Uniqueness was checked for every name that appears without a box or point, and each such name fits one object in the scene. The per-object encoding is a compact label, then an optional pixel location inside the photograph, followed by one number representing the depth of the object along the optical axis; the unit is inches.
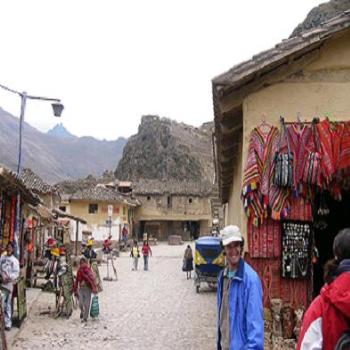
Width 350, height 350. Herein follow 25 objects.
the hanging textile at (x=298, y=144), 277.6
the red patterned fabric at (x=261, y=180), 279.3
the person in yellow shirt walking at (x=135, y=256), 1153.5
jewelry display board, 282.7
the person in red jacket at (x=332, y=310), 108.4
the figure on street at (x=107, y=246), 1272.1
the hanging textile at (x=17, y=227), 508.4
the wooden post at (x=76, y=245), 1233.9
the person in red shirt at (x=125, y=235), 2050.9
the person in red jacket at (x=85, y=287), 517.7
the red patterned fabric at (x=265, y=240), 283.0
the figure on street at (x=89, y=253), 785.6
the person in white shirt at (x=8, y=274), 420.5
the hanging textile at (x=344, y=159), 279.3
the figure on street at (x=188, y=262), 951.3
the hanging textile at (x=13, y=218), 502.9
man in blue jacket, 164.4
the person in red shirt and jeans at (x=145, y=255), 1149.3
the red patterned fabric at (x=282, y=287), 283.7
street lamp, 613.6
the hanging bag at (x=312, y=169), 274.8
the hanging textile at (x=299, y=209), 280.7
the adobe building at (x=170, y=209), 2613.2
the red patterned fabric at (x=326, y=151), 277.4
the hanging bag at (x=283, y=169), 273.6
